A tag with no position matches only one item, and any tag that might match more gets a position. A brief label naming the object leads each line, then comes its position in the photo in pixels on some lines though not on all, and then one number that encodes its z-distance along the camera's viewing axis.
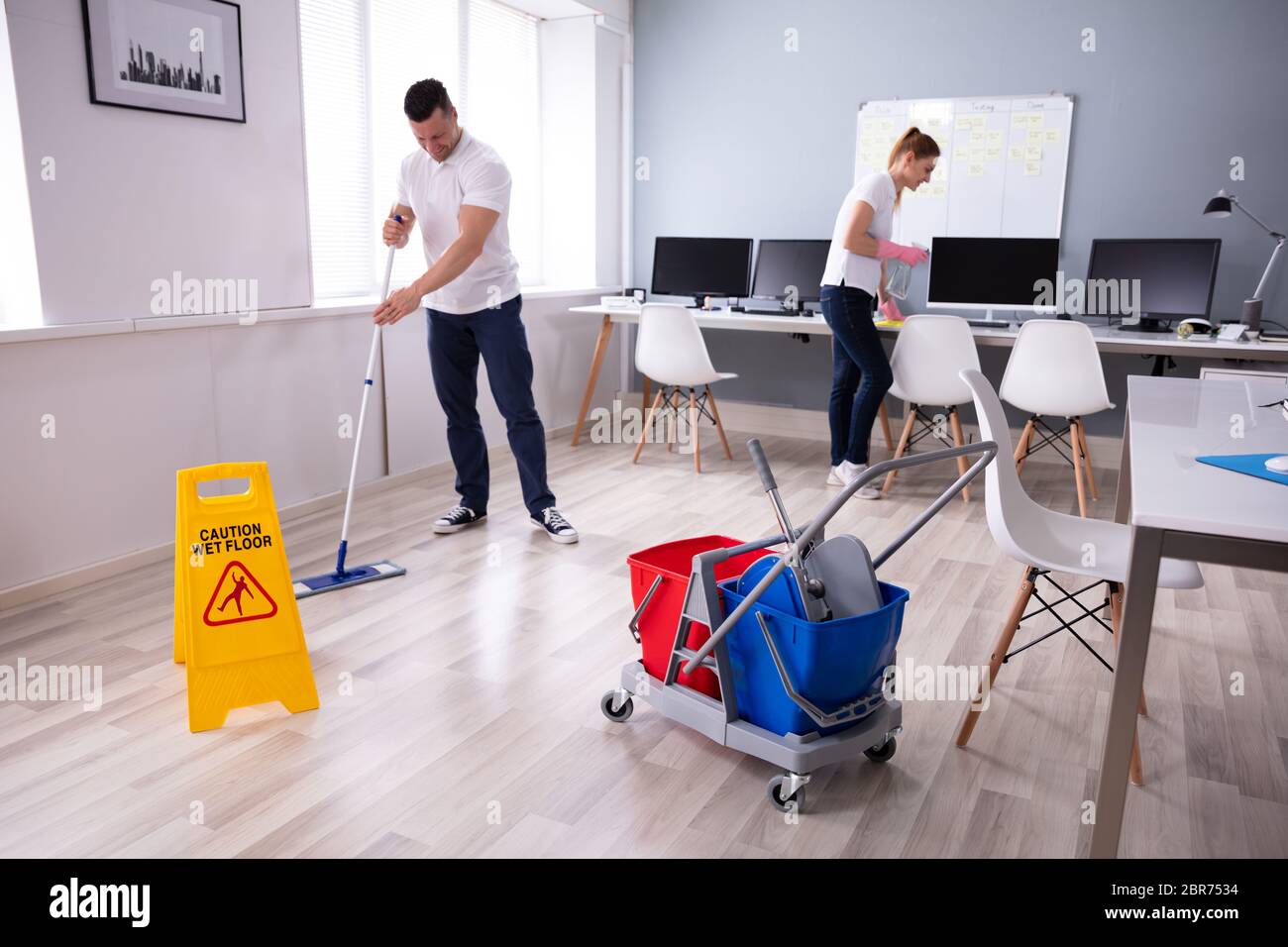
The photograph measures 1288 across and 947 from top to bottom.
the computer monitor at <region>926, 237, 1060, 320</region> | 4.70
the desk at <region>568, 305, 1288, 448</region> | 3.97
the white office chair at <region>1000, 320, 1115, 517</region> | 3.86
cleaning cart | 1.81
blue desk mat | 1.64
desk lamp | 4.11
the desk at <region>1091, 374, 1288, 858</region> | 1.37
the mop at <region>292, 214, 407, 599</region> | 3.00
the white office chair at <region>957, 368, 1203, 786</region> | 1.95
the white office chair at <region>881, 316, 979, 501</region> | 4.07
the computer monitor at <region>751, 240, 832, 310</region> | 5.18
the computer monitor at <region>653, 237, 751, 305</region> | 5.36
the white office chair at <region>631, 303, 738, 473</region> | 4.60
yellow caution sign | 2.17
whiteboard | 4.82
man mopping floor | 3.20
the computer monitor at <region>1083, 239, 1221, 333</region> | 4.41
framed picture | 2.93
